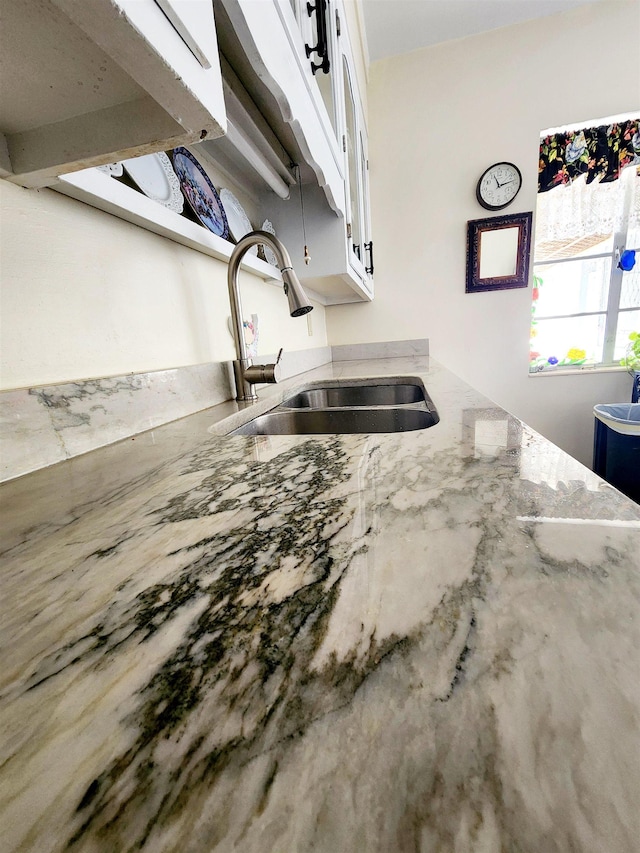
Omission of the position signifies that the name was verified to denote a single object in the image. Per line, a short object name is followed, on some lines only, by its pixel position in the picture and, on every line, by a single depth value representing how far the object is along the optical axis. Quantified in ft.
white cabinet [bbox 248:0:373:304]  2.83
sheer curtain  7.27
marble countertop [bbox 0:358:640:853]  0.37
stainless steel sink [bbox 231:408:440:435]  2.78
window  7.29
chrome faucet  2.79
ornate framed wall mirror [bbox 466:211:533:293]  7.12
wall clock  6.97
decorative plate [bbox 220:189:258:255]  3.40
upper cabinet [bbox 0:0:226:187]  0.91
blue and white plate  2.64
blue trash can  6.24
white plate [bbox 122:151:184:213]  2.18
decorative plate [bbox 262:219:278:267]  4.10
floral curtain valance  6.91
